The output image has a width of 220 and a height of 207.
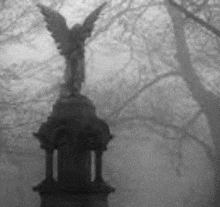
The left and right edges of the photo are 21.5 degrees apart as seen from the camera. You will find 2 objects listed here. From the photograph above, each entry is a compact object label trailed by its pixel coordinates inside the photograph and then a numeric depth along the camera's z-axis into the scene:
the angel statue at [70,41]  9.94
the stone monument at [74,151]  8.99
